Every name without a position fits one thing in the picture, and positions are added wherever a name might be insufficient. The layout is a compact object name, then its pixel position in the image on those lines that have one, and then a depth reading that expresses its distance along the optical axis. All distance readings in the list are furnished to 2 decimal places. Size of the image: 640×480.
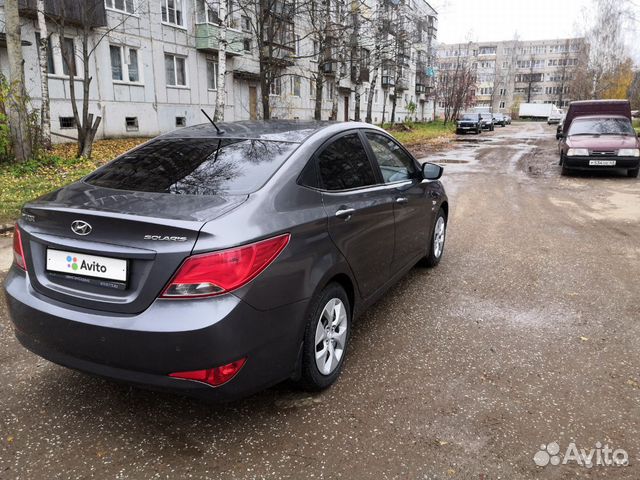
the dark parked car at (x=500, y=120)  58.97
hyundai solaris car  2.24
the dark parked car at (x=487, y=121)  43.29
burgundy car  12.30
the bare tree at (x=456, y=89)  50.94
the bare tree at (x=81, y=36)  13.28
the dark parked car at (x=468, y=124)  38.06
